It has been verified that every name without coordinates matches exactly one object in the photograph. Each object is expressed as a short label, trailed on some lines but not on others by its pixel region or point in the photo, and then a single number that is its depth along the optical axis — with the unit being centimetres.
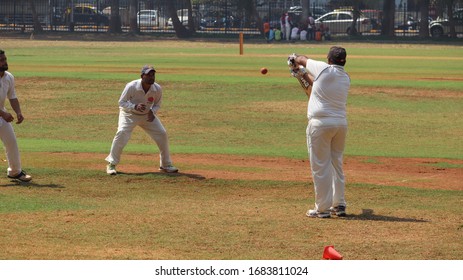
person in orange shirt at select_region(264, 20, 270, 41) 7259
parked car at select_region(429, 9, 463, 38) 7438
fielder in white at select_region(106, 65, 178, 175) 1730
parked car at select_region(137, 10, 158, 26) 8850
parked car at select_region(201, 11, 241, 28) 8342
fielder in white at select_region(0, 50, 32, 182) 1599
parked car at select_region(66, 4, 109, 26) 8531
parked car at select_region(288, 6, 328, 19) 8569
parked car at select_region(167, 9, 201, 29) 8585
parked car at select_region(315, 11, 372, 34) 7975
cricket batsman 1330
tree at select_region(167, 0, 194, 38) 7656
